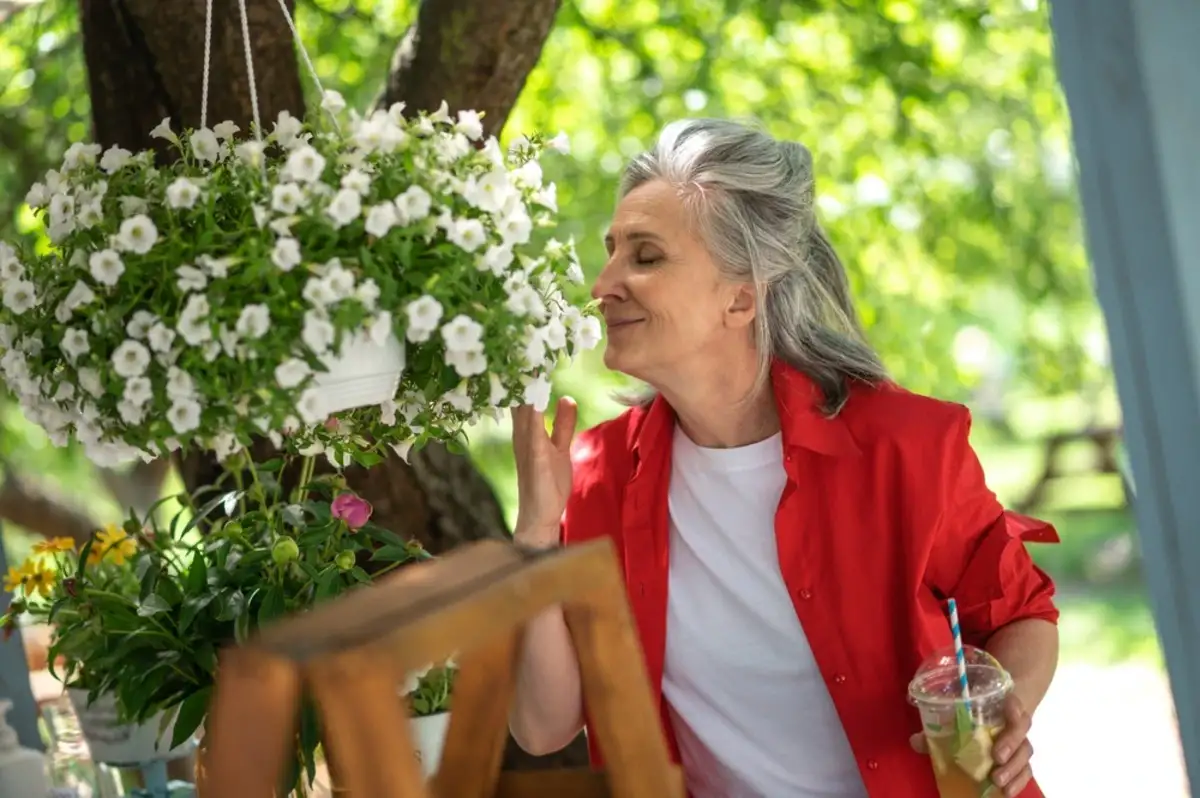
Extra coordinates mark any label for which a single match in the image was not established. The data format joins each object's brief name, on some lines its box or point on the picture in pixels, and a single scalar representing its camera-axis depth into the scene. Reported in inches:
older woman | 70.1
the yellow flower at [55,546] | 75.5
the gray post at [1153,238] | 60.7
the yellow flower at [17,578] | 75.1
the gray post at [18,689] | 91.7
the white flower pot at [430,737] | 68.7
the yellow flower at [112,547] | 74.7
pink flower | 64.6
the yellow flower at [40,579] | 75.1
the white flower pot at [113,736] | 73.9
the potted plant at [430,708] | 69.0
